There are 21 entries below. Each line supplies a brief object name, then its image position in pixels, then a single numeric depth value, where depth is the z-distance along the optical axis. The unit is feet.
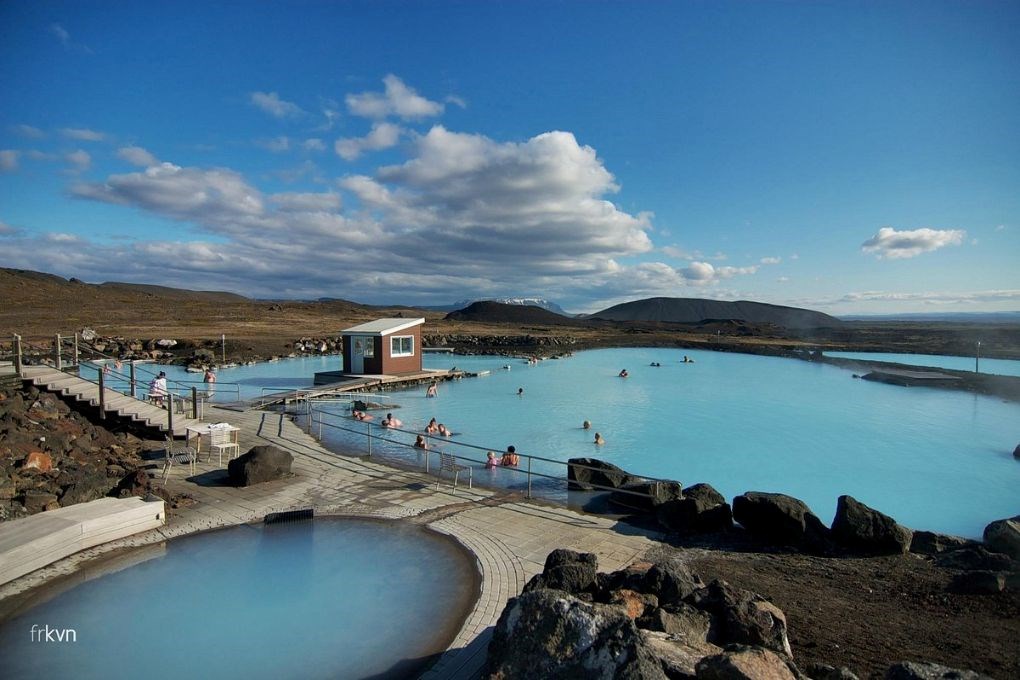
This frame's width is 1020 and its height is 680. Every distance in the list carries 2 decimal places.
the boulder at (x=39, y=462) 30.48
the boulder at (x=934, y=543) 25.07
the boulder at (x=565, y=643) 11.37
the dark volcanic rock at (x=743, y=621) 14.35
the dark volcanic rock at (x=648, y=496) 29.37
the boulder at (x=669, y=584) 16.25
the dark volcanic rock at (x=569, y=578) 16.70
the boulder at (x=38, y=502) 24.63
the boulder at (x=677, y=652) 12.05
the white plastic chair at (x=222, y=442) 36.45
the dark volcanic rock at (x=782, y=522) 25.55
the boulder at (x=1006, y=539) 23.22
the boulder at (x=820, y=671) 12.62
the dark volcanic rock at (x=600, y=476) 35.35
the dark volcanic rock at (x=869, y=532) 24.41
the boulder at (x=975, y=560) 21.57
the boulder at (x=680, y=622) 14.07
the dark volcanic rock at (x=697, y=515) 27.07
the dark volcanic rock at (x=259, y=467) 31.35
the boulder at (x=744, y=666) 11.16
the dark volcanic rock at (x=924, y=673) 11.37
